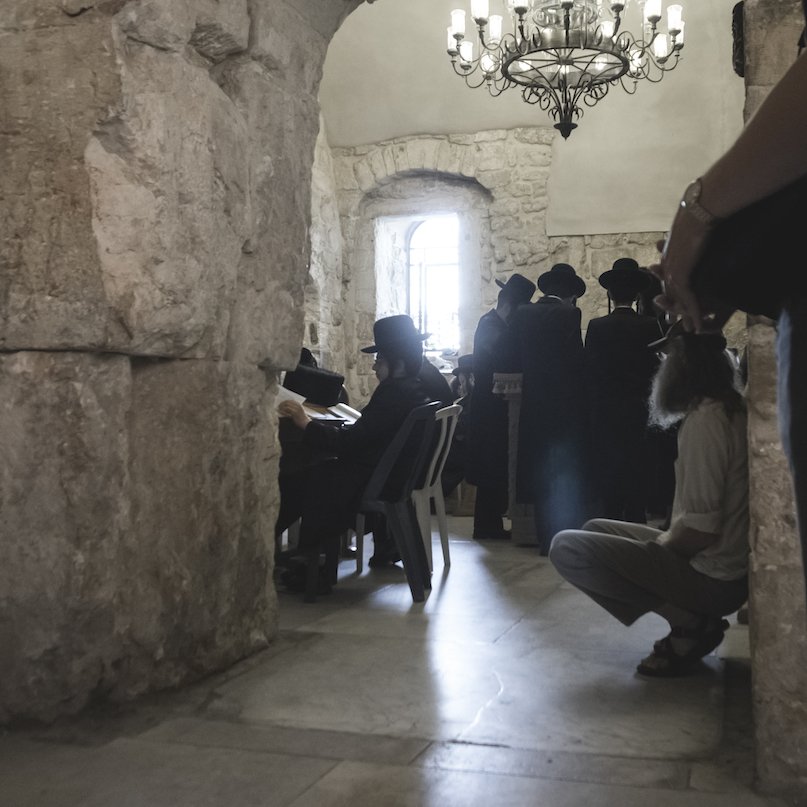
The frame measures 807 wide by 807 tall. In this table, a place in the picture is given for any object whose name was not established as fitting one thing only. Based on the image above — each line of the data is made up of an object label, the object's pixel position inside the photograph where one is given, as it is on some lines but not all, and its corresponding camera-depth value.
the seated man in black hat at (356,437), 4.30
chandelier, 6.60
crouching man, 2.91
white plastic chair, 4.58
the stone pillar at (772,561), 2.12
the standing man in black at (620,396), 5.53
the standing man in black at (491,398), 5.97
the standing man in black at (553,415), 5.53
